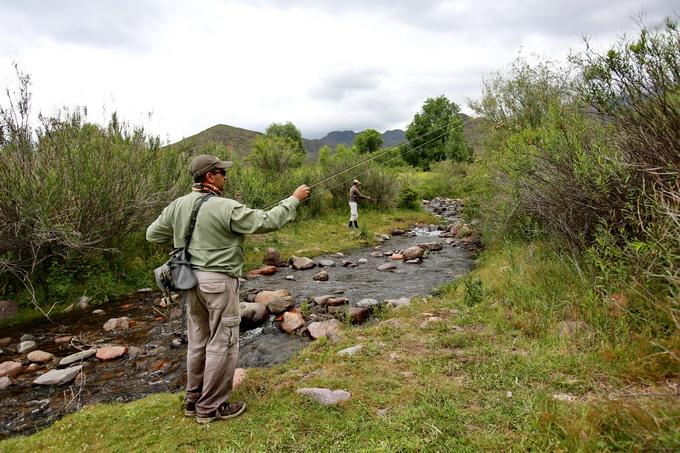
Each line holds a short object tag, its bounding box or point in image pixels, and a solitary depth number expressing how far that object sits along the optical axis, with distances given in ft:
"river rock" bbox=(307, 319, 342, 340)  18.98
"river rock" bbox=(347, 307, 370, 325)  21.36
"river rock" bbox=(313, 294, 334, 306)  25.29
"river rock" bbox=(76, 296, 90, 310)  26.50
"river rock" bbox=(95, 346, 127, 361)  18.49
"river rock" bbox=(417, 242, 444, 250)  45.24
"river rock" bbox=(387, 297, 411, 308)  22.99
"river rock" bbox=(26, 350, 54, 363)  18.38
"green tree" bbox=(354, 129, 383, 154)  239.91
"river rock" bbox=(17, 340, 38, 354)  19.61
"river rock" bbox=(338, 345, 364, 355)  15.19
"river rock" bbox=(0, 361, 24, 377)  16.83
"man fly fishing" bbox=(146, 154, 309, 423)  11.02
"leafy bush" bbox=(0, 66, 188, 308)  23.62
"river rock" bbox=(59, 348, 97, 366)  17.87
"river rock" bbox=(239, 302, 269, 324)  22.56
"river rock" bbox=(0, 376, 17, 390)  15.79
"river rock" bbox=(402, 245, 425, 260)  40.27
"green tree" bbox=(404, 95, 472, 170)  199.31
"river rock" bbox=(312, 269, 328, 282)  33.16
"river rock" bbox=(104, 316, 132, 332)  22.54
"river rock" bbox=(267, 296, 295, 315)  24.03
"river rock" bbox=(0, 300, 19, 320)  23.69
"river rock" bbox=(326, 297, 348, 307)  24.73
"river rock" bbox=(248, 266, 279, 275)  36.37
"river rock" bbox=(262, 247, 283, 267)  40.16
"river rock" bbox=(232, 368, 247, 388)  13.35
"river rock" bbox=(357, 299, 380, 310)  23.43
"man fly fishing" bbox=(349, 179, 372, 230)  58.90
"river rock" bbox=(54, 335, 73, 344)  20.83
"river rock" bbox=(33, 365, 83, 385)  16.07
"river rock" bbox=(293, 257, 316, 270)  38.31
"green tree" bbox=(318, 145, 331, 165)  177.27
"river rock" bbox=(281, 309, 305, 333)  21.17
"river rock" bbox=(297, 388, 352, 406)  11.27
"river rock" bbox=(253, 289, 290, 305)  26.17
